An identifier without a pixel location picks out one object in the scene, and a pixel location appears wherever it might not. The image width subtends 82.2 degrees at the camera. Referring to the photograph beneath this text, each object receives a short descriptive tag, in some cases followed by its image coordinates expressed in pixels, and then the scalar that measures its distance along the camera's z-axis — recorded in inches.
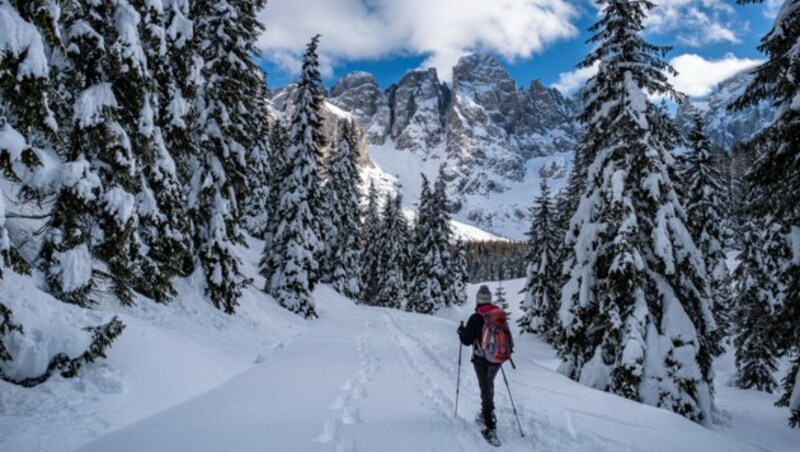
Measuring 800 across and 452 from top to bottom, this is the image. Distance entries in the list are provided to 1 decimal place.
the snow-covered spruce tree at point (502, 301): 2030.5
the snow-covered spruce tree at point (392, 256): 2086.6
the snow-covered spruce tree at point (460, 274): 2125.6
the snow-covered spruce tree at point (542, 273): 1372.4
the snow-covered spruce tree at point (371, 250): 2226.9
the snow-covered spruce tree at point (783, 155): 365.4
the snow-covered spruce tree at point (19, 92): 203.2
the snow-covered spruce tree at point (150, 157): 354.0
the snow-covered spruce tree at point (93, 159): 299.0
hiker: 262.5
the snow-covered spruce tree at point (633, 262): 467.5
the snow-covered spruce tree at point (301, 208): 954.7
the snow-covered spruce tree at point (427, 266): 1781.5
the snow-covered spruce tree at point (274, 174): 1013.8
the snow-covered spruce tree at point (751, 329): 853.8
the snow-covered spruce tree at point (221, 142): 642.2
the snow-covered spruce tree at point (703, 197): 941.8
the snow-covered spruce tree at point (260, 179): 1386.6
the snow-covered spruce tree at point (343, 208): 1601.9
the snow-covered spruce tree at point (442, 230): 1822.1
